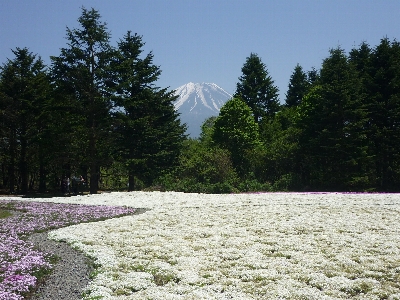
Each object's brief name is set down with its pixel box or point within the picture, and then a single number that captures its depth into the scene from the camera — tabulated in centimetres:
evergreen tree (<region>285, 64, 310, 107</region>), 7156
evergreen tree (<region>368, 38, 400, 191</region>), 3791
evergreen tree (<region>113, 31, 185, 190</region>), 3853
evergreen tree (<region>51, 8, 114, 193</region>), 3553
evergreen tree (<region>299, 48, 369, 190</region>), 3700
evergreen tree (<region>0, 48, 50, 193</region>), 3762
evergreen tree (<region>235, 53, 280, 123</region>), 6831
